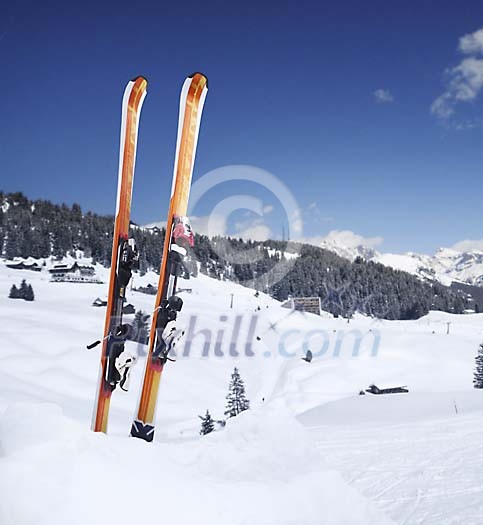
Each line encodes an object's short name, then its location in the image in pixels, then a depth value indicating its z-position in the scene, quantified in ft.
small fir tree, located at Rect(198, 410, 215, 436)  55.67
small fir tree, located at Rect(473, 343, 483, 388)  83.61
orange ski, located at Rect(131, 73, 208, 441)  18.72
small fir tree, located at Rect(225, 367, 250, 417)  65.67
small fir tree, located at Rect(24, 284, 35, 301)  140.36
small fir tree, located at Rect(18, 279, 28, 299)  139.85
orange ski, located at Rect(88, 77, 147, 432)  18.17
